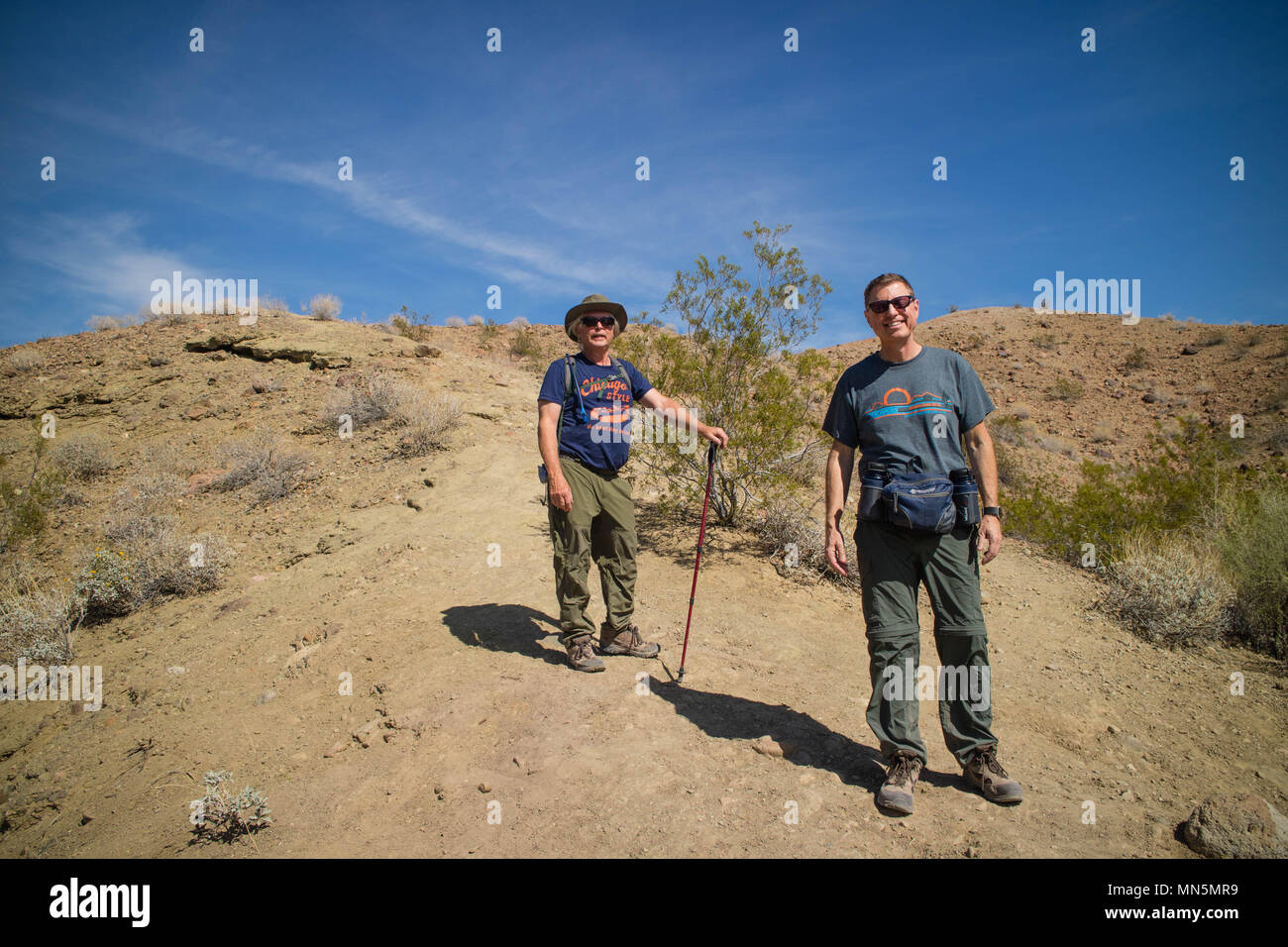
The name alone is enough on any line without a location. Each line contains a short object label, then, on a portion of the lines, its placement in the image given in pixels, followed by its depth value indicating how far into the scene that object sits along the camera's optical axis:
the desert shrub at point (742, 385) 6.47
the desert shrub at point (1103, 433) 14.96
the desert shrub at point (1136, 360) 18.56
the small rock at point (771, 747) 3.25
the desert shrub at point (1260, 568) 5.03
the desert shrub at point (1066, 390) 17.23
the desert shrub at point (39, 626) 5.57
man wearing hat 3.85
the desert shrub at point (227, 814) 2.87
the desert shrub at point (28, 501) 7.96
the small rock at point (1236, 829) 2.47
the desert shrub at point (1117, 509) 7.17
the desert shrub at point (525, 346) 18.80
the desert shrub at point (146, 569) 6.26
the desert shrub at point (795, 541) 6.28
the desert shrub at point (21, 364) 12.97
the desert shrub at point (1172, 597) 5.16
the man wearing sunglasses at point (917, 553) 2.73
